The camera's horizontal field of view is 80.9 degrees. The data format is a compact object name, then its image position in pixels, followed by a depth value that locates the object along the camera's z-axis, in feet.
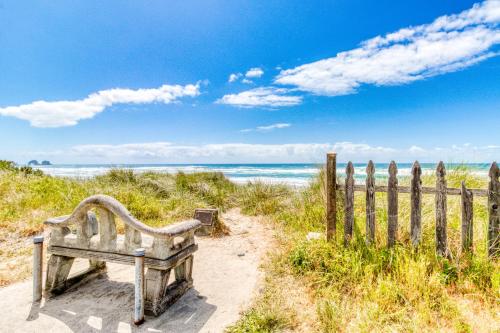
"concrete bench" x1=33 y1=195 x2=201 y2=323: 10.81
